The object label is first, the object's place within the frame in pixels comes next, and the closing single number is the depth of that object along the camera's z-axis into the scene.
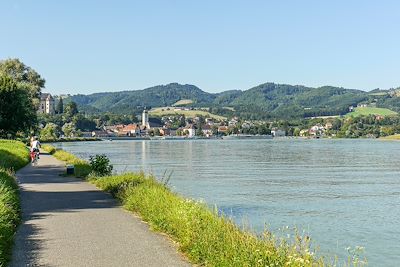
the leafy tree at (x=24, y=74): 83.88
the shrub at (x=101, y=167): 28.45
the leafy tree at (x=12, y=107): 45.56
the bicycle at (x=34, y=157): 40.26
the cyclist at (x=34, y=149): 40.35
